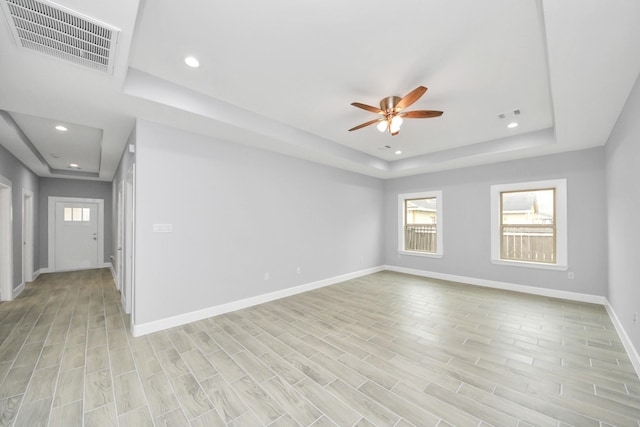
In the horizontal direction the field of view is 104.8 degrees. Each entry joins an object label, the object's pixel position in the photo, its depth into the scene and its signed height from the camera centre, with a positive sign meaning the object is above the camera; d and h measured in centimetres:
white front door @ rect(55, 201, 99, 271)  667 -59
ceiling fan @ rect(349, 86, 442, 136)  263 +116
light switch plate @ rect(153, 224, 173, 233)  307 -17
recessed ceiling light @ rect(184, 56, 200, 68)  229 +145
